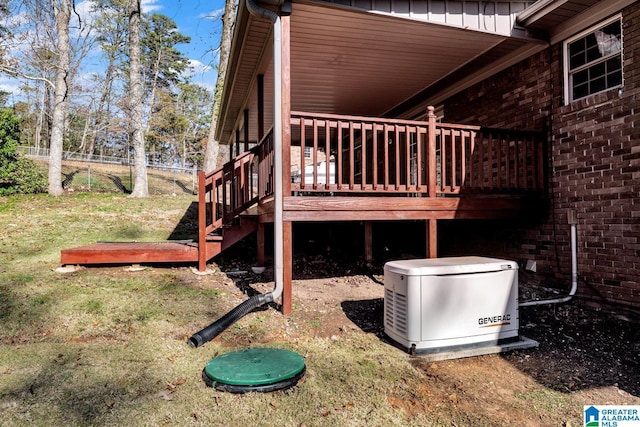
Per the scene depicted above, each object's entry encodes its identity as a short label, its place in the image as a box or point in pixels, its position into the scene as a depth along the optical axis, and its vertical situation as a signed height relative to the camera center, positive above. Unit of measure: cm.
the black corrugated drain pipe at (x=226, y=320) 362 -97
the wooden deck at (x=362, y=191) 479 +40
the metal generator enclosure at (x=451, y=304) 356 -75
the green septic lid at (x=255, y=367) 286 -111
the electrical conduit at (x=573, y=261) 485 -50
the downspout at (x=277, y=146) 451 +87
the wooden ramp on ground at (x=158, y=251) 576 -42
